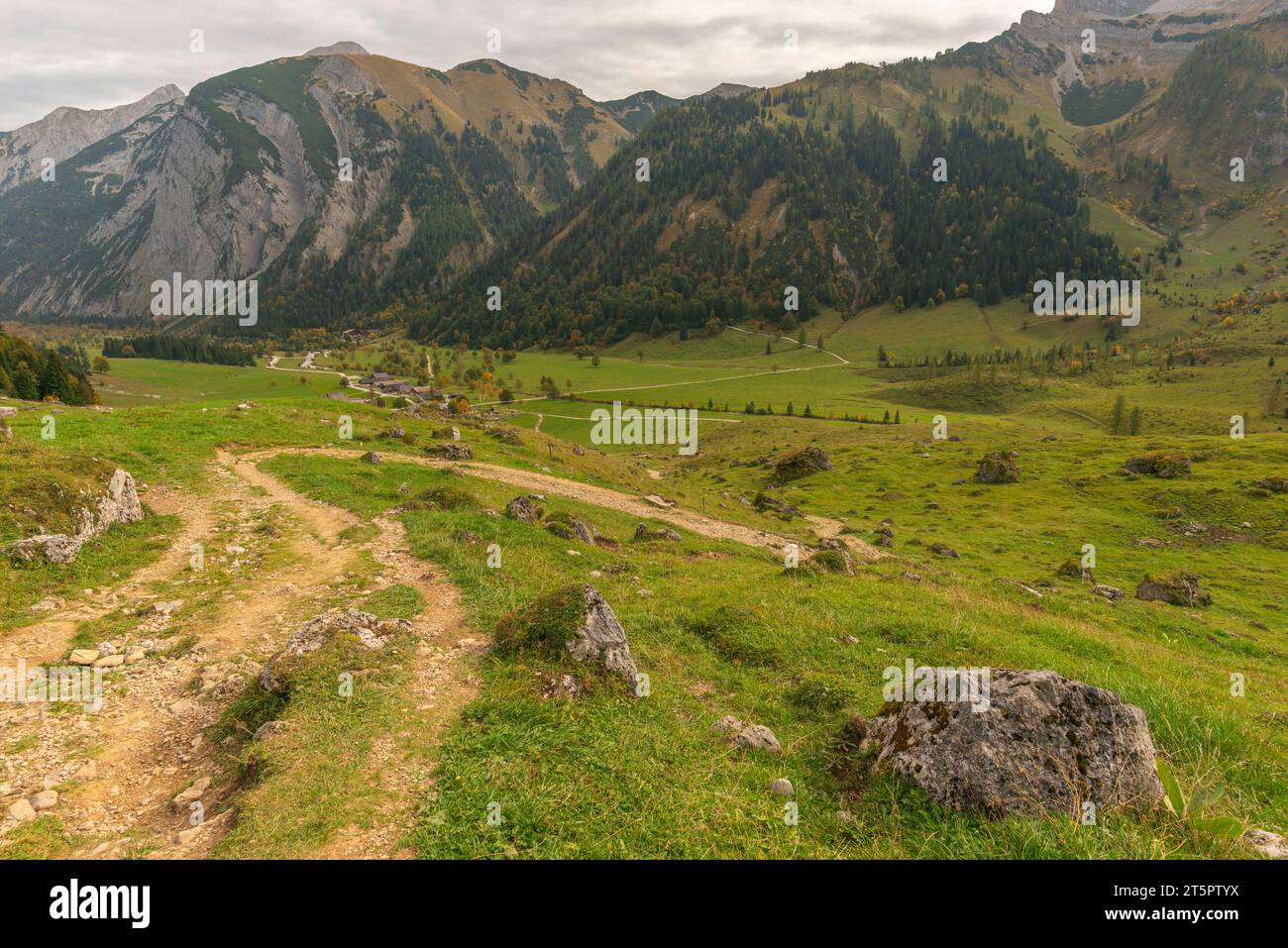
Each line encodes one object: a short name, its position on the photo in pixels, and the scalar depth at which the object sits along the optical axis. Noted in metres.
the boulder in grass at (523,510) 26.53
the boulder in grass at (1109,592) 33.40
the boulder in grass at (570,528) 25.72
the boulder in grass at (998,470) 72.38
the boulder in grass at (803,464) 81.62
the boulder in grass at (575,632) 12.69
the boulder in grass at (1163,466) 64.19
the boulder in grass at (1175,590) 34.25
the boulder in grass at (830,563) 26.14
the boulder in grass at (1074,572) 39.03
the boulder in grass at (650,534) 30.38
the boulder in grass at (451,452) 42.22
